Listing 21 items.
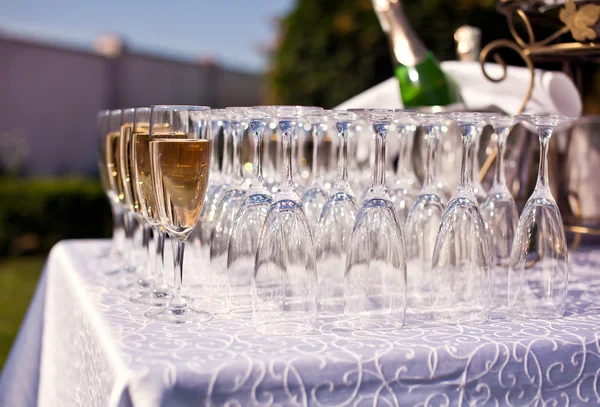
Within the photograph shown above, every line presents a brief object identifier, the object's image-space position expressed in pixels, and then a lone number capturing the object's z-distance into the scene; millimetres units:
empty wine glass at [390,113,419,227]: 1481
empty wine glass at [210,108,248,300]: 1340
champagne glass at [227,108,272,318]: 1133
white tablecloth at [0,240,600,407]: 896
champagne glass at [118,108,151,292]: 1351
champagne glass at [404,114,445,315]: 1217
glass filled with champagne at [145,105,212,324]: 1114
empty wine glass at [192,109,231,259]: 1433
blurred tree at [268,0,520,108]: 4883
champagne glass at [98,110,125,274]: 1551
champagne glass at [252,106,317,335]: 1077
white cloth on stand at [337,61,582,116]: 1783
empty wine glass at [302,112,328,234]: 1375
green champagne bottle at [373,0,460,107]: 1847
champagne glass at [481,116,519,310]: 1334
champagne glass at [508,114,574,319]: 1228
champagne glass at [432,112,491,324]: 1173
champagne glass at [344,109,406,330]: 1110
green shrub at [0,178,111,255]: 6254
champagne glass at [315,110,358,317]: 1134
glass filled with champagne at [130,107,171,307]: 1186
